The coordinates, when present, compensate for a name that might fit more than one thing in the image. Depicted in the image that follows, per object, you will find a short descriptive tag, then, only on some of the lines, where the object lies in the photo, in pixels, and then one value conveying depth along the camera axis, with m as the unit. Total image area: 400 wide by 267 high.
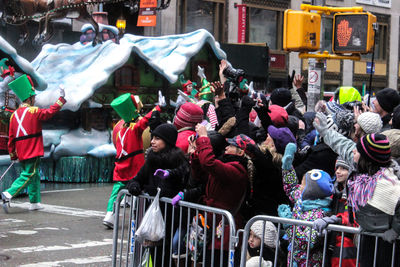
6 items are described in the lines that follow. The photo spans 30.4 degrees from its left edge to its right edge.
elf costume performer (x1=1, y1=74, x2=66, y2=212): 11.12
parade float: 14.73
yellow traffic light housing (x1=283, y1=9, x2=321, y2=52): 12.95
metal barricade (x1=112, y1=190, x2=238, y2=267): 5.44
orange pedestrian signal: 12.76
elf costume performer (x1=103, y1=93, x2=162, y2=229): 9.81
